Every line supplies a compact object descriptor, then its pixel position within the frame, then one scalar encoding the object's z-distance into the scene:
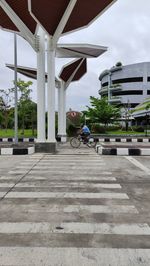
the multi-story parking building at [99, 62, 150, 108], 53.59
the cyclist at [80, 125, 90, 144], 11.30
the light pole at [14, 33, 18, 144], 11.15
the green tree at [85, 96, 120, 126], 25.77
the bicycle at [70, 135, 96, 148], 11.60
